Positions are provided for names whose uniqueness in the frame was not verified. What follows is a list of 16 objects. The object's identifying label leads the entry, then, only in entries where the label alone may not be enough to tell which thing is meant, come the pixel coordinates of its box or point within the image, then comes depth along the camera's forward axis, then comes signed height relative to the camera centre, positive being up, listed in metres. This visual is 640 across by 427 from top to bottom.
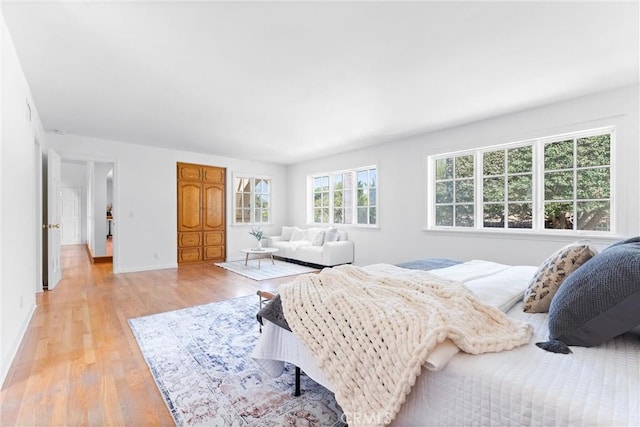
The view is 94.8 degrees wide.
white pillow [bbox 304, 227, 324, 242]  6.85 -0.52
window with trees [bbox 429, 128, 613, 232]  3.45 +0.36
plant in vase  6.39 -0.51
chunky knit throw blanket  1.03 -0.47
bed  0.79 -0.51
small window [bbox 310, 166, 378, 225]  6.01 +0.33
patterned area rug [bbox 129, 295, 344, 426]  1.61 -1.12
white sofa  5.89 -0.75
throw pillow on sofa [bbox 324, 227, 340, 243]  6.29 -0.51
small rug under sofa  5.23 -1.14
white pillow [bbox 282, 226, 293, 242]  7.46 -0.57
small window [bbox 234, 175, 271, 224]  7.33 +0.30
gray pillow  0.99 -0.33
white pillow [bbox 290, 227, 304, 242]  7.13 -0.56
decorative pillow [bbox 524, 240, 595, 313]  1.46 -0.32
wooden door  6.48 -0.04
